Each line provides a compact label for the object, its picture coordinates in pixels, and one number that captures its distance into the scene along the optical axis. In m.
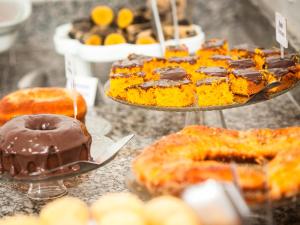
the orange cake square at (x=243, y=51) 2.03
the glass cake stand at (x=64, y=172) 1.36
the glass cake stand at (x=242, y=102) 1.67
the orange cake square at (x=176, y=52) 2.12
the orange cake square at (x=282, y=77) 1.75
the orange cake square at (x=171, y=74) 1.85
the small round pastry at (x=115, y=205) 0.96
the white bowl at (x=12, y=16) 2.86
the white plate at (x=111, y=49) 2.40
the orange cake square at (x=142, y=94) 1.76
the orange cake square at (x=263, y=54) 1.95
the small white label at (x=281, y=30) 1.76
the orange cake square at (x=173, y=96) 1.74
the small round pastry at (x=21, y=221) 0.96
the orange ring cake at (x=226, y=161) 1.07
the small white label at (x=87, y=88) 2.38
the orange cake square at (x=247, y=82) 1.75
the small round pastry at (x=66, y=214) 0.96
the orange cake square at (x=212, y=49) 2.11
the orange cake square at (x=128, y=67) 1.97
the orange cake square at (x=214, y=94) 1.72
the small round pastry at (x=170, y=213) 0.92
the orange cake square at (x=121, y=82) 1.84
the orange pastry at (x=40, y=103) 1.88
